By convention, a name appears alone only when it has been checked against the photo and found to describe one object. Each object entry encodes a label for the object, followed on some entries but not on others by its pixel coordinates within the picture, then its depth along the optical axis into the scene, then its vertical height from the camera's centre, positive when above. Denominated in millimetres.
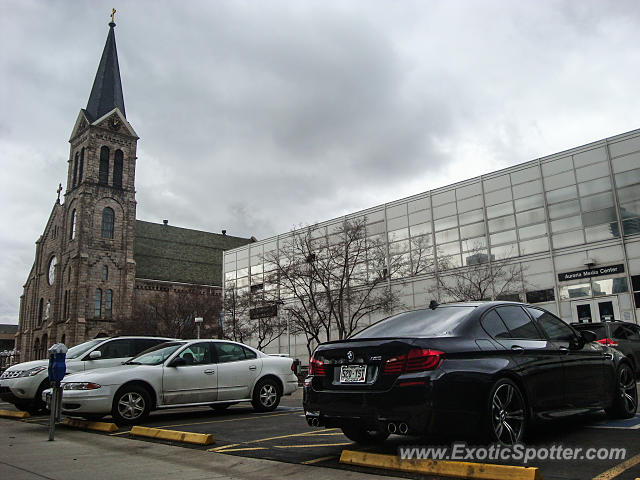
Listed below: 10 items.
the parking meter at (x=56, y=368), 8203 +120
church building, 66438 +15649
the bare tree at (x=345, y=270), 28250 +5113
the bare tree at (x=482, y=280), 29438 +4099
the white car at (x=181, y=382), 9039 -193
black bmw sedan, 4652 -152
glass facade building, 26938 +6771
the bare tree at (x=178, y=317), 51688 +5141
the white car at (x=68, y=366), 11914 +212
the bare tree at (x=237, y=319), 37844 +3351
